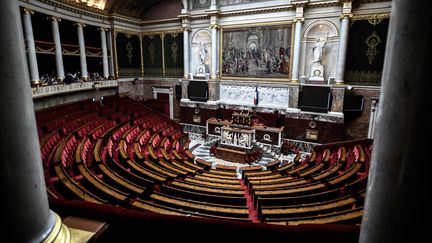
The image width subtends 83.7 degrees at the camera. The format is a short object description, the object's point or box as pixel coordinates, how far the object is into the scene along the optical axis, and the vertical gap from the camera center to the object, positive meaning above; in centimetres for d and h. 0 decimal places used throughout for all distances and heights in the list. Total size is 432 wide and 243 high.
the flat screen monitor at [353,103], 1237 -132
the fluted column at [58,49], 1230 +129
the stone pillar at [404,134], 124 -31
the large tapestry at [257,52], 1375 +143
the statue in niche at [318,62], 1275 +77
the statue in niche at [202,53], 1585 +145
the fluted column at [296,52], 1291 +131
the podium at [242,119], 1198 -211
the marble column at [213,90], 1546 -92
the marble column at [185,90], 1628 -98
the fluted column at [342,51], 1192 +128
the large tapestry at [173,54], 1695 +148
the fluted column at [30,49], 1048 +110
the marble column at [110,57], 1610 +118
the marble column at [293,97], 1331 -114
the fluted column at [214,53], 1508 +141
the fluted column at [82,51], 1395 +134
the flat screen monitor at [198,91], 1566 -99
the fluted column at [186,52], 1602 +154
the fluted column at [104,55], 1555 +127
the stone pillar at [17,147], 150 -48
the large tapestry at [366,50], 1169 +131
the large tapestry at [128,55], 1673 +143
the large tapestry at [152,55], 1772 +148
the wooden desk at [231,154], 1075 -353
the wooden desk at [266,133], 1199 -286
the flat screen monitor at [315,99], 1252 -115
